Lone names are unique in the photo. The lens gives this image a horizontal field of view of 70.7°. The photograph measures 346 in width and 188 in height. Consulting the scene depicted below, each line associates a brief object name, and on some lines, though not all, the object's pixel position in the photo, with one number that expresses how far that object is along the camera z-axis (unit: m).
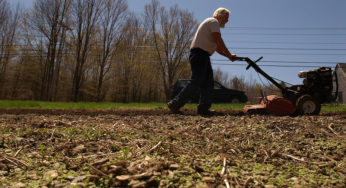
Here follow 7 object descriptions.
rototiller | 4.93
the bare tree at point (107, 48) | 28.61
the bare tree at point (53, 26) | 26.23
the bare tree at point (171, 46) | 33.25
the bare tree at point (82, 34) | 26.51
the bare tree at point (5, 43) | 29.45
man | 4.74
